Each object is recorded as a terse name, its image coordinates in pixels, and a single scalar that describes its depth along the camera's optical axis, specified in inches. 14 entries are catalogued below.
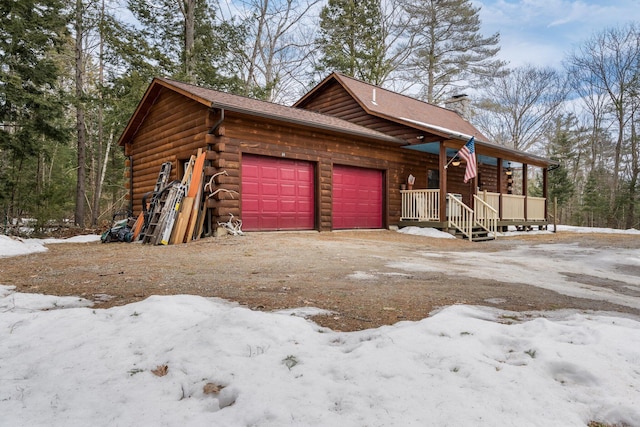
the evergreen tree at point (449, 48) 896.3
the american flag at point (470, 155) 439.5
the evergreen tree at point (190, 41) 630.5
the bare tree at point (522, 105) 976.9
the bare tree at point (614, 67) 819.4
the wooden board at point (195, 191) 337.4
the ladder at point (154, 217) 320.9
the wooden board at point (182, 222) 322.3
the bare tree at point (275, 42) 787.4
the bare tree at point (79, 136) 571.2
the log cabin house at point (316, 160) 369.4
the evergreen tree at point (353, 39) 839.7
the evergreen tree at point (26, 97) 406.0
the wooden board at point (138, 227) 358.2
